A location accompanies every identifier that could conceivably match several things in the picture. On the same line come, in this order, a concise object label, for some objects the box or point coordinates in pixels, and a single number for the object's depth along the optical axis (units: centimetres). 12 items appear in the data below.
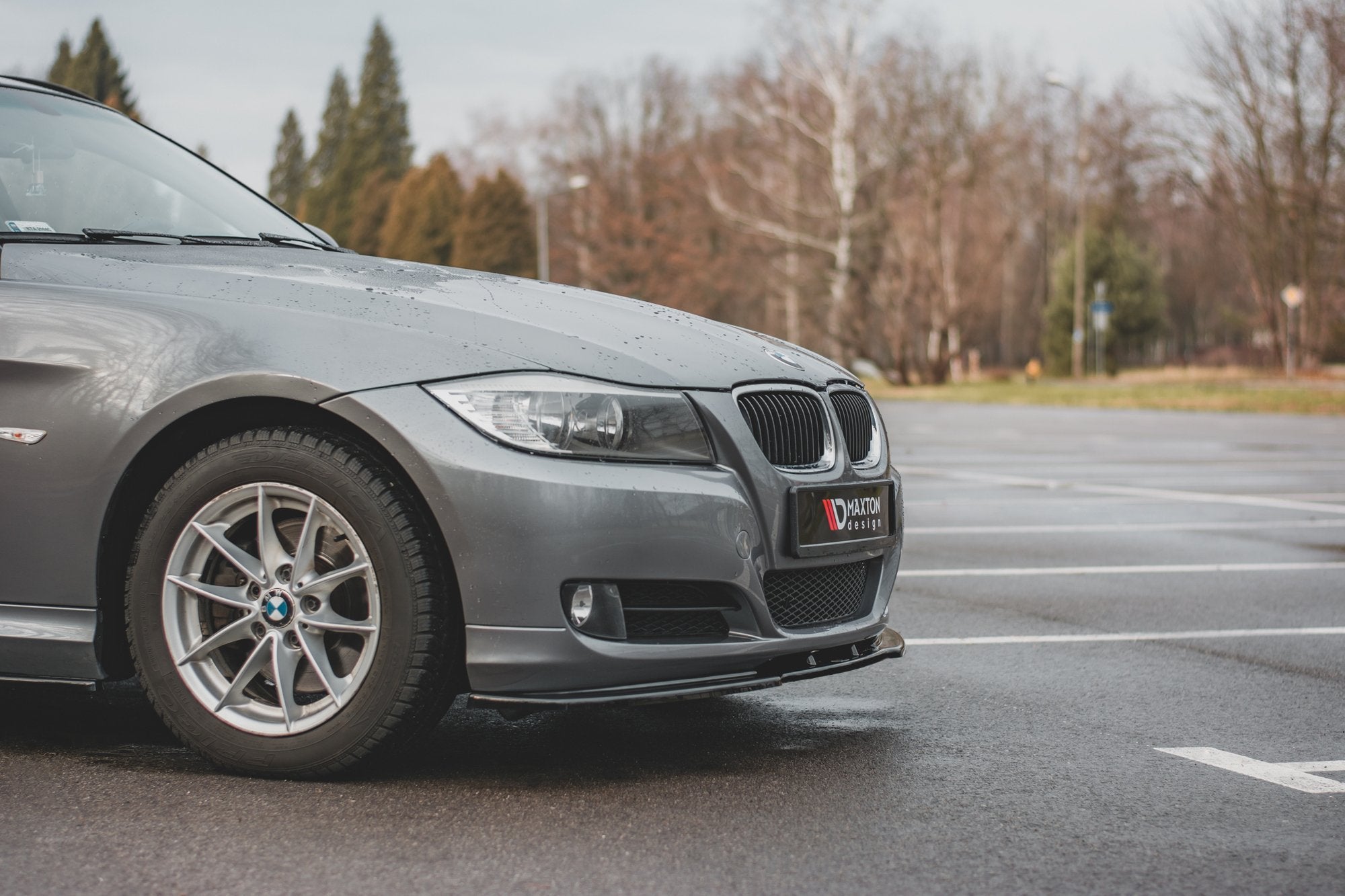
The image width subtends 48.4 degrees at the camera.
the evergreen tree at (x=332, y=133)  10656
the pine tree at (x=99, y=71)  8500
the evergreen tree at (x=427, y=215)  8094
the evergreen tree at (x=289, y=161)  11538
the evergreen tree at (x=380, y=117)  9981
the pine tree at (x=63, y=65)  8338
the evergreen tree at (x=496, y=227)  7550
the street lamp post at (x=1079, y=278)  4234
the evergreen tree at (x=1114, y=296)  5831
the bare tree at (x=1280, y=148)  3697
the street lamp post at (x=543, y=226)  4281
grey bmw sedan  338
